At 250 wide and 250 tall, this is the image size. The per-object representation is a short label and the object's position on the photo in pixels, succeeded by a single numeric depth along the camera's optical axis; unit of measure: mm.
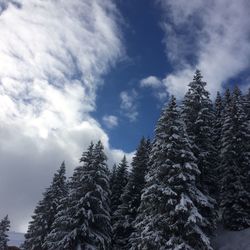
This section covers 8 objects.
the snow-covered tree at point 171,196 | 19592
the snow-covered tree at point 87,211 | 24268
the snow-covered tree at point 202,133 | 24781
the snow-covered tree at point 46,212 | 33619
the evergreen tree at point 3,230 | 48461
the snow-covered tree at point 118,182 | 34658
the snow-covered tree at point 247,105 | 38987
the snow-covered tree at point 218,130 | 28523
